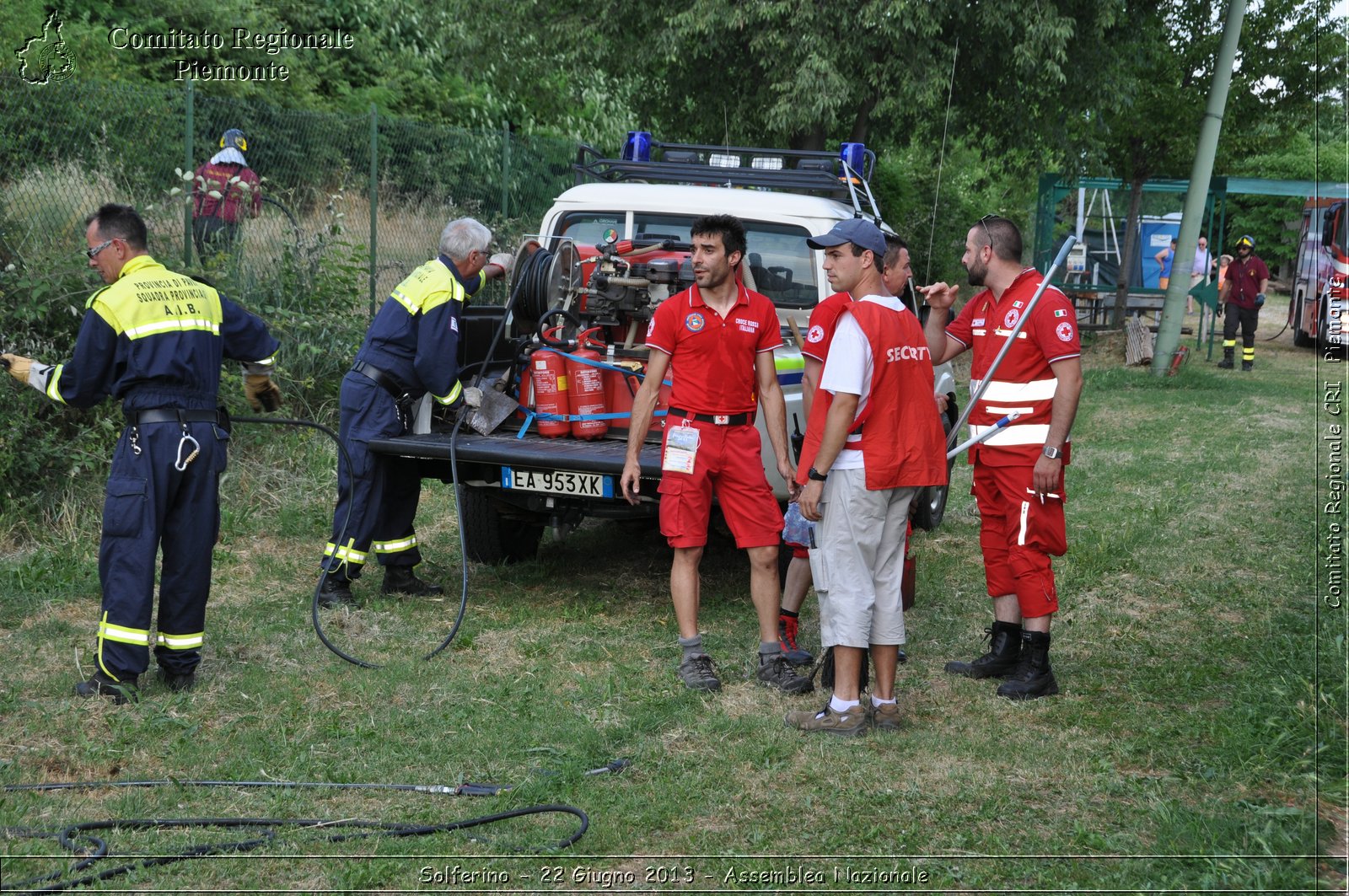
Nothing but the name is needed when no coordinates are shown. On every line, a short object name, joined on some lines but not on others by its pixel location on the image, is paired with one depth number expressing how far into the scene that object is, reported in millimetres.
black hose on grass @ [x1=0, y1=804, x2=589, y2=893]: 3457
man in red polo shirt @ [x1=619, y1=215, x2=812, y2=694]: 5176
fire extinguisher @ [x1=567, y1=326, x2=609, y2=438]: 6348
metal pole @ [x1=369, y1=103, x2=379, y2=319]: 10195
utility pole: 14664
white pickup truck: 5961
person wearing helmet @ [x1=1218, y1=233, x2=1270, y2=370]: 17875
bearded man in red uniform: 4973
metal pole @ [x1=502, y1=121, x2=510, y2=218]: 12688
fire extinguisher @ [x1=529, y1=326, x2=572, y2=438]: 6336
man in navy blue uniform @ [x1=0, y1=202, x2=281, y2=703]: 4844
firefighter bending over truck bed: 6012
